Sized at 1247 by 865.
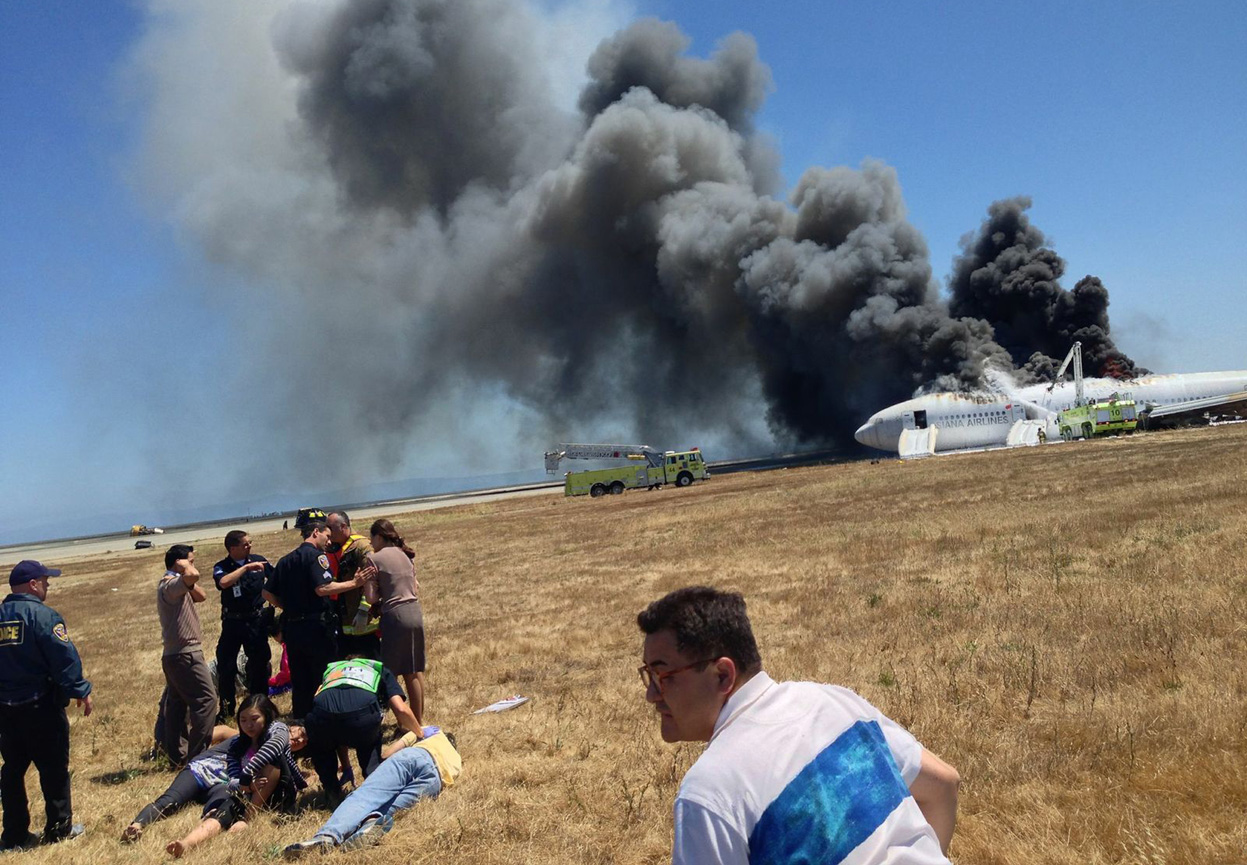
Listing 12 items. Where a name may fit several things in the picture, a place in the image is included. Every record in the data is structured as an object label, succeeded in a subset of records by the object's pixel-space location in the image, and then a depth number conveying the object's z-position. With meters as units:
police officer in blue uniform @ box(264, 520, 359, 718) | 7.47
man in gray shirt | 7.59
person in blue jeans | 5.30
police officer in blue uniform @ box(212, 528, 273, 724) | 8.30
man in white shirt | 1.94
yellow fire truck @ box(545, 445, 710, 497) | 49.09
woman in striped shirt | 6.27
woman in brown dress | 7.60
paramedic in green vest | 6.18
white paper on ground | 8.16
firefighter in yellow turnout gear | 7.74
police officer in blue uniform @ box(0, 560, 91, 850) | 6.16
